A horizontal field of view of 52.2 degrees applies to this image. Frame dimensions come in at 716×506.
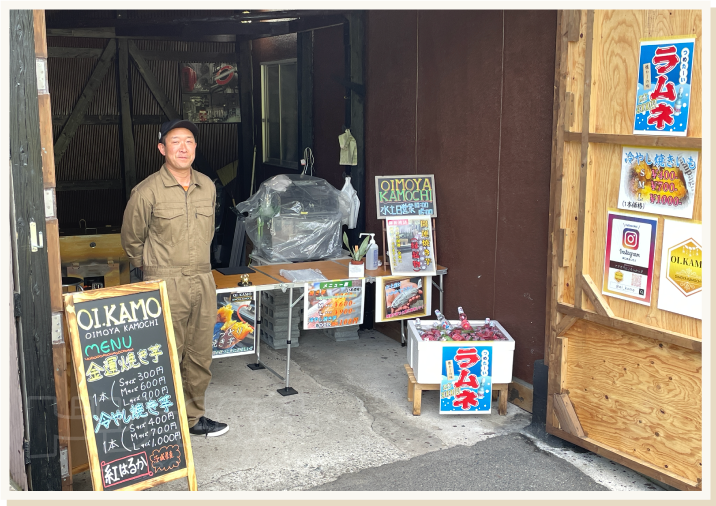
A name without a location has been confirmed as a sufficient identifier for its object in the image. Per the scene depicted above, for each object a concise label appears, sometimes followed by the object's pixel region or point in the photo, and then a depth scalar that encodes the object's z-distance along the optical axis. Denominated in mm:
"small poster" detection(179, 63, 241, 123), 12297
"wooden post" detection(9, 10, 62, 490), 3816
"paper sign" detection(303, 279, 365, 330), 6484
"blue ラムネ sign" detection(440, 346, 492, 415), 5684
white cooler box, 5672
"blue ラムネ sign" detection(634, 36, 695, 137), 4246
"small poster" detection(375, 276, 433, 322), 6840
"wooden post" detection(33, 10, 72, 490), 3902
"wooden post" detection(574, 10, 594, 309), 4781
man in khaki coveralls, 4988
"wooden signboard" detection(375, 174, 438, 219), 6914
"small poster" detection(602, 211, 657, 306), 4605
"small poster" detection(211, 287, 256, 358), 6141
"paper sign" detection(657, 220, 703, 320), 4320
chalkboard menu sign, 4020
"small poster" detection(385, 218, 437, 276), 6906
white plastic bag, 8031
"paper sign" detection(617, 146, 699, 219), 4332
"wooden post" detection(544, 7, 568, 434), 5005
